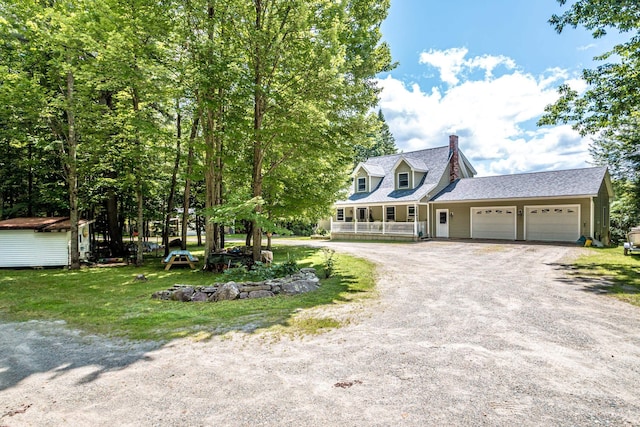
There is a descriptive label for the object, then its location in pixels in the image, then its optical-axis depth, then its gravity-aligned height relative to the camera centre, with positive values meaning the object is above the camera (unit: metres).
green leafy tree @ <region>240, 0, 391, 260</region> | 9.36 +3.88
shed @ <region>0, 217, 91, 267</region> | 12.73 -0.97
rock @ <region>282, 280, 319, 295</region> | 8.04 -1.81
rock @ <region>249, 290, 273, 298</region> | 7.77 -1.87
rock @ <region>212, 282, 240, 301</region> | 7.62 -1.81
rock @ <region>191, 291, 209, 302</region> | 7.58 -1.87
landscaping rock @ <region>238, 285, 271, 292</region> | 7.87 -1.76
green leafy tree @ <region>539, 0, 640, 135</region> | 9.77 +4.23
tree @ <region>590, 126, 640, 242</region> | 21.89 +2.65
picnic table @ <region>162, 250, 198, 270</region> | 12.77 -1.71
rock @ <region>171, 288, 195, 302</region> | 7.63 -1.83
